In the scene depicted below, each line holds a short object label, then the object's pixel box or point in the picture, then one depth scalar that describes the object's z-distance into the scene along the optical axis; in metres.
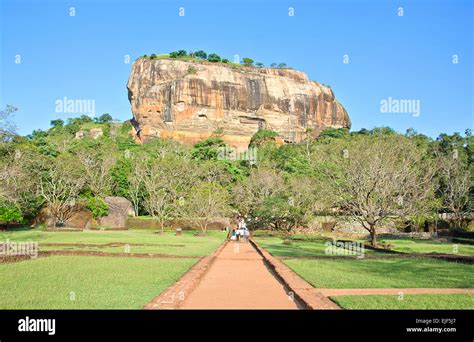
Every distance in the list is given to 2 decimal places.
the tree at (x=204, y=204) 34.16
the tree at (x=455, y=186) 41.41
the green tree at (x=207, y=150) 62.41
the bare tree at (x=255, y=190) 41.78
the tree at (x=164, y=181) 38.94
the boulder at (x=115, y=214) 43.62
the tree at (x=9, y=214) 35.14
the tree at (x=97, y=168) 47.00
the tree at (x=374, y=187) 23.72
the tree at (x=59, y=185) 40.25
